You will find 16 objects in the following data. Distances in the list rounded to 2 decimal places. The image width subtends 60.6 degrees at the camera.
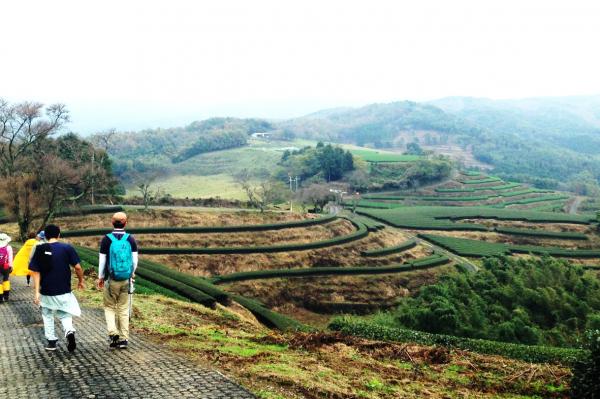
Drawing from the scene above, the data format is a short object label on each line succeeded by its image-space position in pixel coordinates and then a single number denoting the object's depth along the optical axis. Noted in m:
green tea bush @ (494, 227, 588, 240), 73.69
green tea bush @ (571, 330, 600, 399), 10.80
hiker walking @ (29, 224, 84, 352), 11.34
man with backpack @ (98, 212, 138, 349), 11.26
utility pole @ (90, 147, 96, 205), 59.11
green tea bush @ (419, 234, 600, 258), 65.19
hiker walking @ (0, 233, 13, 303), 17.67
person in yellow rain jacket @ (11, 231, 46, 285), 16.98
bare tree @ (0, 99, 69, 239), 41.16
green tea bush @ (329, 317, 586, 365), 19.64
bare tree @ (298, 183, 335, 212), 94.82
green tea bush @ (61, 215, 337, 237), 50.84
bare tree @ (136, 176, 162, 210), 60.05
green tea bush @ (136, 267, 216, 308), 32.72
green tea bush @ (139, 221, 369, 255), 49.84
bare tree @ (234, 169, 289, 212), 76.99
